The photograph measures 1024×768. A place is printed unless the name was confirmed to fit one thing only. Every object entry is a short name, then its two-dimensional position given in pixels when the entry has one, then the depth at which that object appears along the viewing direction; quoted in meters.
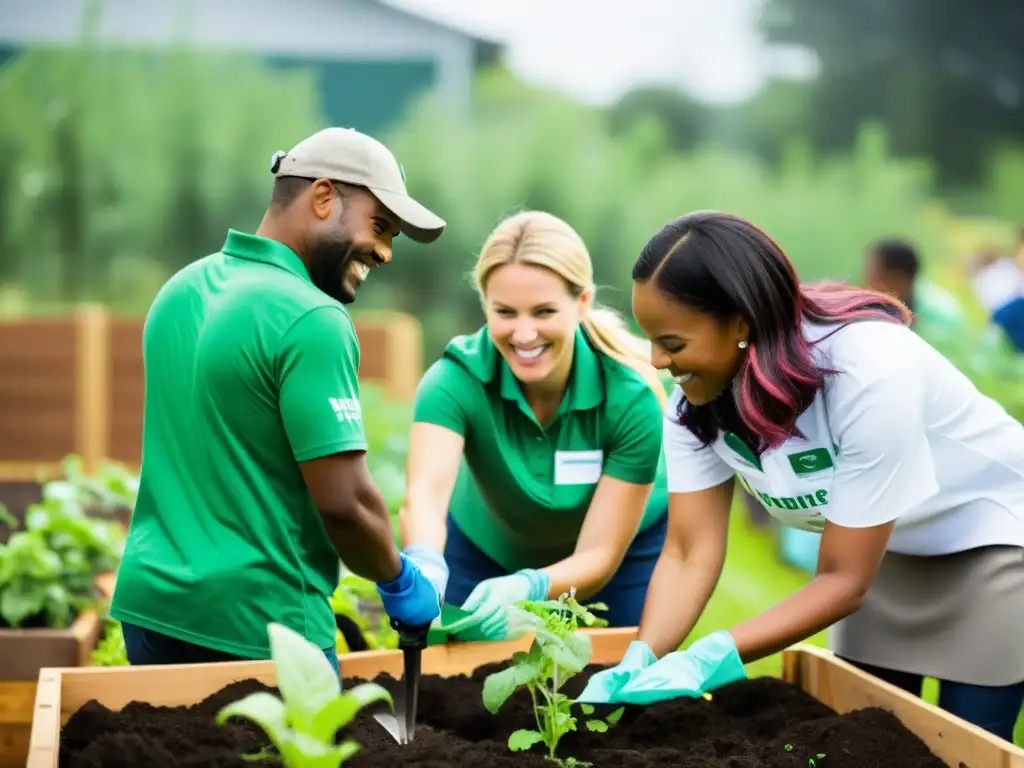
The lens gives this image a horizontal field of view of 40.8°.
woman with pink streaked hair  2.63
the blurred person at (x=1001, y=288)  7.60
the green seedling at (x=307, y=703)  1.94
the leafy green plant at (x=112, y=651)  3.71
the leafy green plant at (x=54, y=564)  4.09
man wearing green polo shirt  2.45
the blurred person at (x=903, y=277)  7.32
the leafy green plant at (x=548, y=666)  2.60
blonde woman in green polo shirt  3.41
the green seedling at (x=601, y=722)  2.71
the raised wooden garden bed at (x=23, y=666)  3.77
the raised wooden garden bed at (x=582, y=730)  2.50
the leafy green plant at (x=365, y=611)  3.74
